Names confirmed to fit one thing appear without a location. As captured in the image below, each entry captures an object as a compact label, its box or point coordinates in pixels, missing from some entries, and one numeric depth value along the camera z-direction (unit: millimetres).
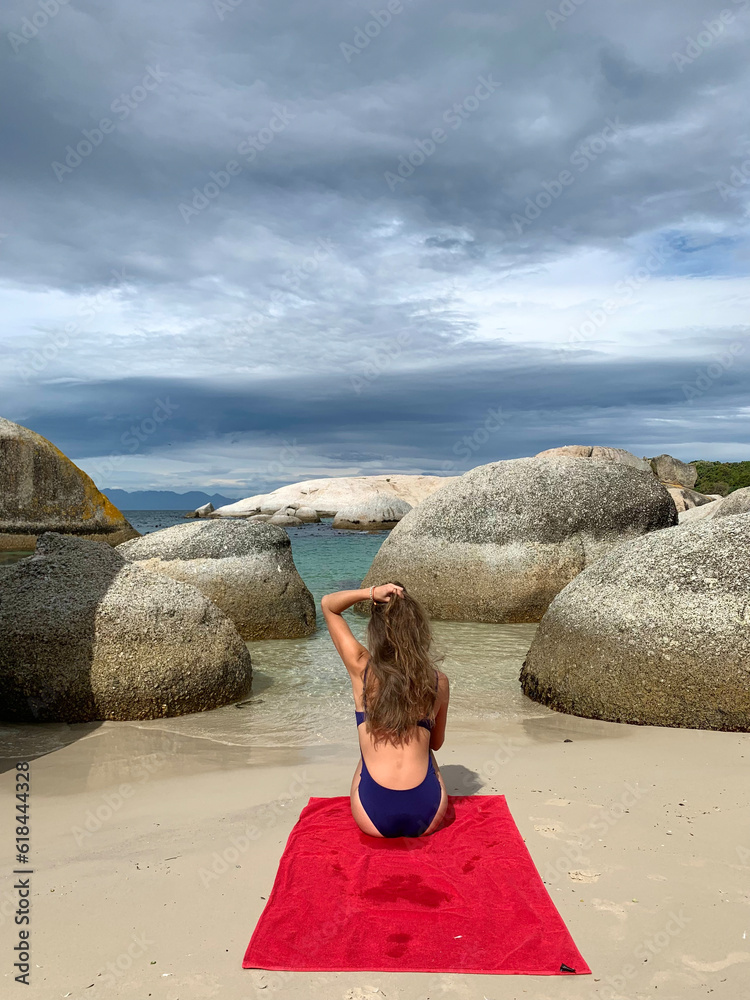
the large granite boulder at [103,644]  6641
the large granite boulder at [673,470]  44234
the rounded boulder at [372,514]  48312
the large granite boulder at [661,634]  5973
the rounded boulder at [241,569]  11062
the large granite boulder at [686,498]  29192
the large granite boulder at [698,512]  16220
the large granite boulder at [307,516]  57375
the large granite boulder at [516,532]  11812
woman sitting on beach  4129
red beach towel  3078
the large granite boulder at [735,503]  11758
